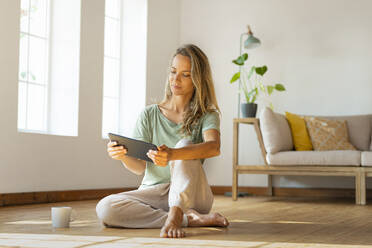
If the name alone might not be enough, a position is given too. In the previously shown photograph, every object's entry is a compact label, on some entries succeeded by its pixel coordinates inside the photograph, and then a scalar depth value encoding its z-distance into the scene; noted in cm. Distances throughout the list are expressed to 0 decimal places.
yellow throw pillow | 486
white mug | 226
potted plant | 510
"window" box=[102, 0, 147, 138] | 528
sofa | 428
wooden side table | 476
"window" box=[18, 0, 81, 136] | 433
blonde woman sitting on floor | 213
